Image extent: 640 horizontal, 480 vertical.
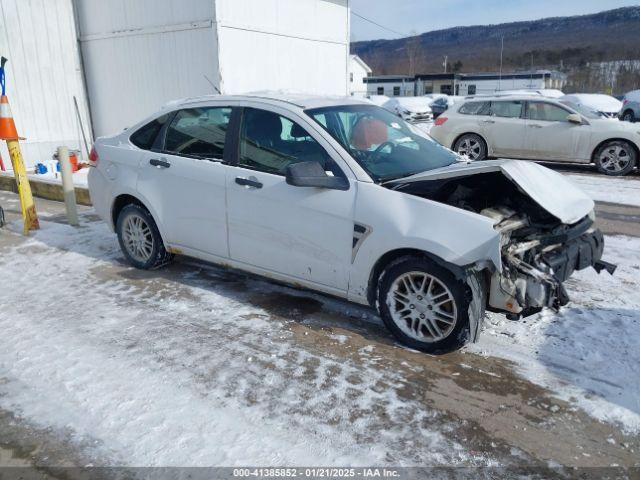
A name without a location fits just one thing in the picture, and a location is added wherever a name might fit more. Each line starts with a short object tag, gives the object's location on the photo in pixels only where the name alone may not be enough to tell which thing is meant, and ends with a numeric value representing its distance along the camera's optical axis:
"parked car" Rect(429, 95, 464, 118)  35.55
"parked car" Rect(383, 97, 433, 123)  28.08
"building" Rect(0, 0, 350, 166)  10.19
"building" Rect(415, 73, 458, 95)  74.56
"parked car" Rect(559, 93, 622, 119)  21.96
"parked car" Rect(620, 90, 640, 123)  19.47
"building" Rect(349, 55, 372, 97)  72.62
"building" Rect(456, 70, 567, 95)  67.50
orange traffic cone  6.32
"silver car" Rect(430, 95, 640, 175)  10.70
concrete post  7.08
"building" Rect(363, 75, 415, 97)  78.06
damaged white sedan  3.49
